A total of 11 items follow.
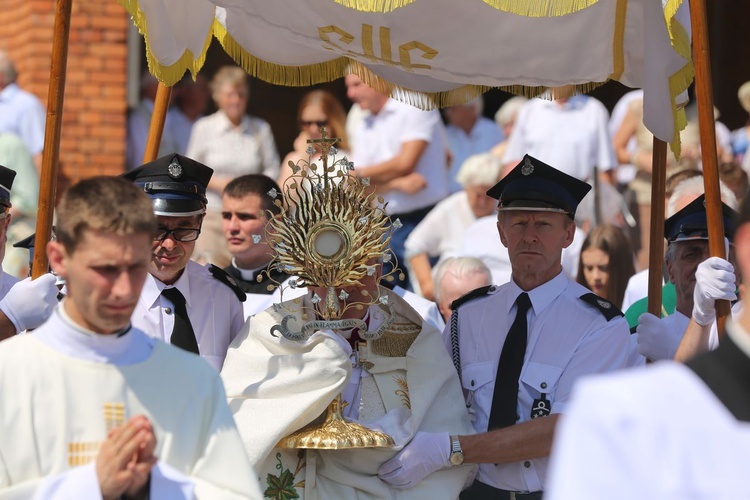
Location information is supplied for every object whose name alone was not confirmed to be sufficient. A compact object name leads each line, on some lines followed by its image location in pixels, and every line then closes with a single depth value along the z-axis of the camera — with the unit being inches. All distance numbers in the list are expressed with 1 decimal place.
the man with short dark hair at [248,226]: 530.0
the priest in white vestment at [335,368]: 389.4
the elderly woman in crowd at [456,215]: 697.6
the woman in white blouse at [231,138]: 793.6
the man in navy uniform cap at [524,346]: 392.5
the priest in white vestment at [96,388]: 261.7
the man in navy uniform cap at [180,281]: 420.5
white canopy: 423.5
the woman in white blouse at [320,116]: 677.3
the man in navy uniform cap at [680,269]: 416.5
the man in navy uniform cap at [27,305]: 378.0
